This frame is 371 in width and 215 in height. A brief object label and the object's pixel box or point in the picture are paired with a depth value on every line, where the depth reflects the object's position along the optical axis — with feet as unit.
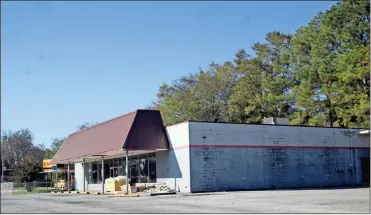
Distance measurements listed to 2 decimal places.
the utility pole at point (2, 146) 351.67
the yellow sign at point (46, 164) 203.03
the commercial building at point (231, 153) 104.32
